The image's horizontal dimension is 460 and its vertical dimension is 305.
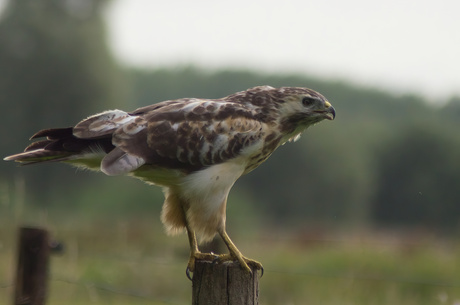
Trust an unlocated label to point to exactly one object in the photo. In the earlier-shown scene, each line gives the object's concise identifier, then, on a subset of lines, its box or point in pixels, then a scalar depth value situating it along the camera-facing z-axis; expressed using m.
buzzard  10.35
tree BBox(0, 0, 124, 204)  65.37
